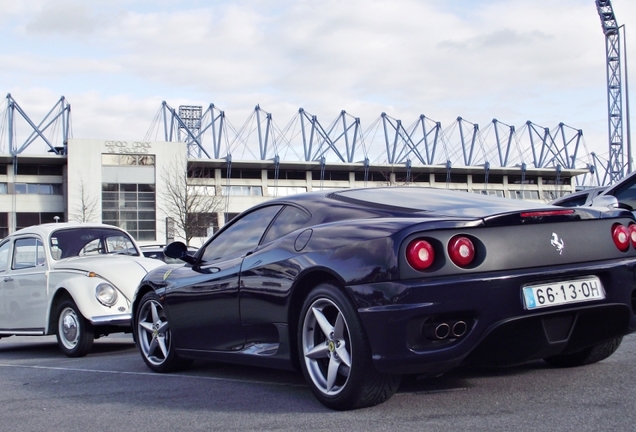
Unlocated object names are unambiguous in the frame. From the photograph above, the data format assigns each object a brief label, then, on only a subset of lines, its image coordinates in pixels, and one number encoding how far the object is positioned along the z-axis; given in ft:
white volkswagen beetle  26.40
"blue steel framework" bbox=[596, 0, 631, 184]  229.86
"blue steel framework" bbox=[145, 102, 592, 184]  350.23
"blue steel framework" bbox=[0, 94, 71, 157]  279.69
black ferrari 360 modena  12.42
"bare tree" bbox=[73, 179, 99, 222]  245.04
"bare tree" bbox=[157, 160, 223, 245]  178.09
